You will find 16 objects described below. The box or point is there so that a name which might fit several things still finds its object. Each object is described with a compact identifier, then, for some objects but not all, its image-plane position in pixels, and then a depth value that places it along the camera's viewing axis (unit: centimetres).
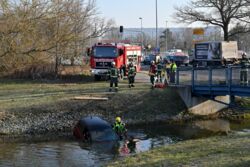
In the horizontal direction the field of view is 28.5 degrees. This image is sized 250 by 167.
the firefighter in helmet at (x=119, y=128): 2288
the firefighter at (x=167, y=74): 3455
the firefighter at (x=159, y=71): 3481
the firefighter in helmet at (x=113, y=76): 3129
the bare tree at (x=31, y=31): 2420
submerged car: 2211
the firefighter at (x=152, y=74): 3307
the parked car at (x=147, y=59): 7180
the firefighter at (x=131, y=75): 3281
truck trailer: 5522
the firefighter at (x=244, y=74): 2611
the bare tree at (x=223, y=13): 5745
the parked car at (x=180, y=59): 6566
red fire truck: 3909
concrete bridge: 2703
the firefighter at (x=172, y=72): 3353
